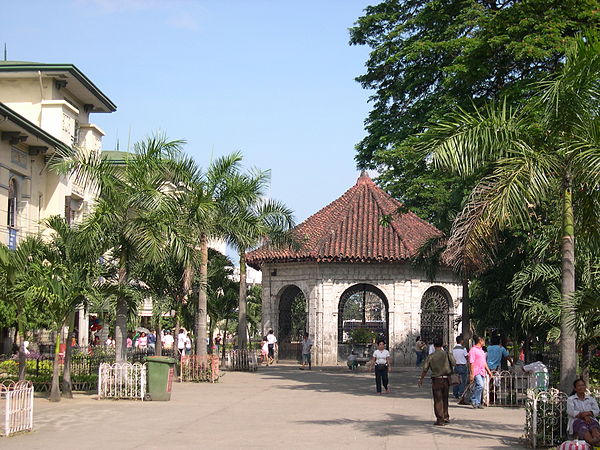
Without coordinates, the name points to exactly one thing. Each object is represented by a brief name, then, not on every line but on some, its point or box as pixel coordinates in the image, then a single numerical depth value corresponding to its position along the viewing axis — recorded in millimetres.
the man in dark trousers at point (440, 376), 16000
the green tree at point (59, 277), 20172
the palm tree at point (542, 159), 13141
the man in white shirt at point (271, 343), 39375
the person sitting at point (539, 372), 19172
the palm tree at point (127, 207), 21531
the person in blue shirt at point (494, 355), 21453
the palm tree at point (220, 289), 35781
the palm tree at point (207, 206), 26062
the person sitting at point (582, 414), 11793
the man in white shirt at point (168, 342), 39594
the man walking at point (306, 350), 35494
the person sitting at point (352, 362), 35625
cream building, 30344
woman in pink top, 20125
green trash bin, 20719
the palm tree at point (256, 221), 27984
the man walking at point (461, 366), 22797
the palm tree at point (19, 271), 20609
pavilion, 38625
